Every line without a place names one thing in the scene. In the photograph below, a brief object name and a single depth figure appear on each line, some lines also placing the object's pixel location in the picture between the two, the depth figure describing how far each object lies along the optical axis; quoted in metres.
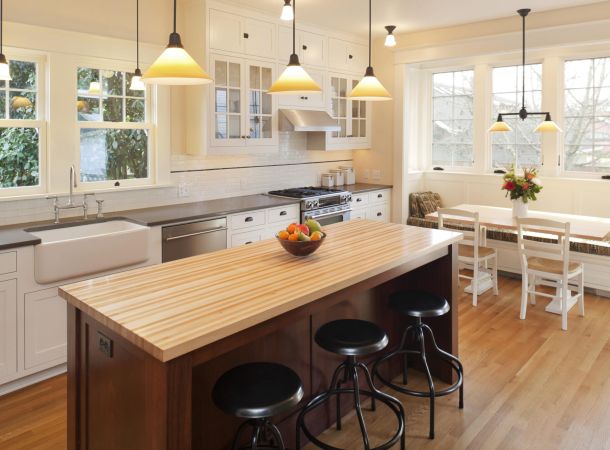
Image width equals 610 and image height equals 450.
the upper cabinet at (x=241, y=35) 4.64
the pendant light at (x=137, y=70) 4.02
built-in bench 5.29
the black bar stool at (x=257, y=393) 1.90
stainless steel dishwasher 4.09
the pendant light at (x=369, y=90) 3.32
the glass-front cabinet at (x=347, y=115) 6.08
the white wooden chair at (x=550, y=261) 4.42
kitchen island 1.76
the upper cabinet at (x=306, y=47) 5.29
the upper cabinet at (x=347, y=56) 5.98
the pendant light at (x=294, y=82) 2.80
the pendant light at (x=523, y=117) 4.99
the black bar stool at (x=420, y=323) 2.94
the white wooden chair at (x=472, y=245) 5.05
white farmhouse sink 3.34
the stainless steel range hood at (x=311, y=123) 5.35
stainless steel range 5.30
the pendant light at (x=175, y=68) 2.26
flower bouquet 5.02
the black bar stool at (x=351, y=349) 2.46
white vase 5.13
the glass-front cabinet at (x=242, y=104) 4.75
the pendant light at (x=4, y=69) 3.15
